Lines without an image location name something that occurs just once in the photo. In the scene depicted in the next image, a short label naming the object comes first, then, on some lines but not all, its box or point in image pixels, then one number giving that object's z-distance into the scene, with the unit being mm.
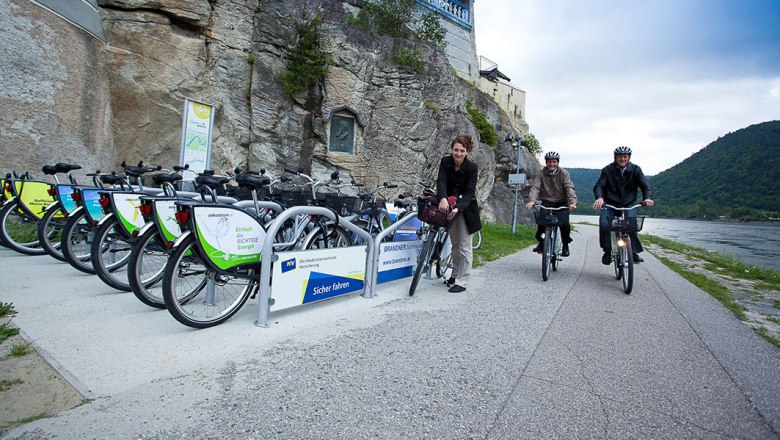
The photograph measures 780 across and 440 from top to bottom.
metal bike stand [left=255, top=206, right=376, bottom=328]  3002
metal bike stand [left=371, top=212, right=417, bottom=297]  4168
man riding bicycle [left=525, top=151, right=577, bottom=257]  5953
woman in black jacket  4539
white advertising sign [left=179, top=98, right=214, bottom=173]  7477
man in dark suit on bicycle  5568
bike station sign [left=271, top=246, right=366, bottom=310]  3133
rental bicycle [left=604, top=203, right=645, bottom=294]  4898
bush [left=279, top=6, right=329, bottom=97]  12180
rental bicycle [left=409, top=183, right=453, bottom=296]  4270
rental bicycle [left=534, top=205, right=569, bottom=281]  5531
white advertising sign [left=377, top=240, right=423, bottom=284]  4367
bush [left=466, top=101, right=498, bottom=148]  21603
